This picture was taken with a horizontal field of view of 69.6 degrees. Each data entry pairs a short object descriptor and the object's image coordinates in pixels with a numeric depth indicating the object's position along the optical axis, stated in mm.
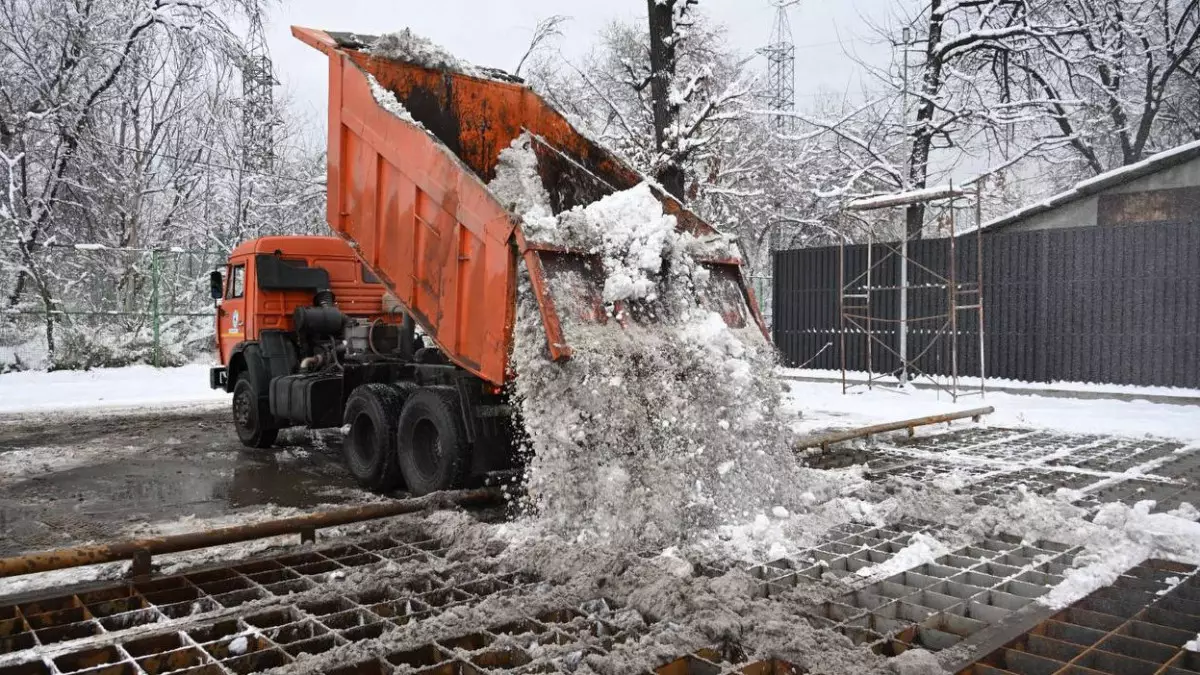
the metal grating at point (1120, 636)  3566
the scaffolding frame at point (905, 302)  13742
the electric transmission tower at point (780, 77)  25812
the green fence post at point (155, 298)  18578
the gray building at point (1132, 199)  14383
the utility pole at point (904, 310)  15109
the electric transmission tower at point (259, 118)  21672
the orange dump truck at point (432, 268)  6074
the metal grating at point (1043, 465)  6953
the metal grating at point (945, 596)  3938
